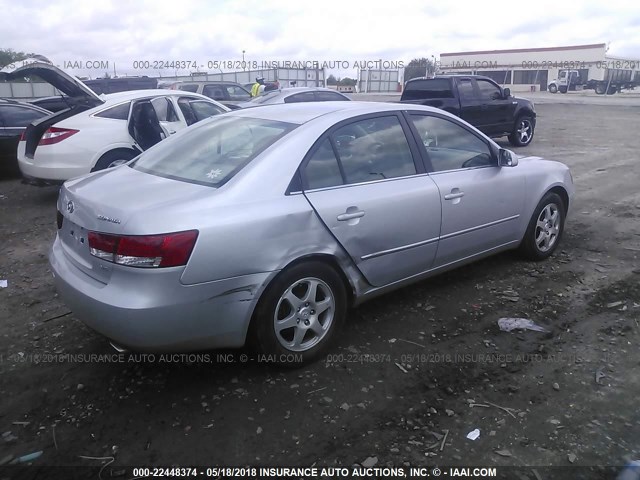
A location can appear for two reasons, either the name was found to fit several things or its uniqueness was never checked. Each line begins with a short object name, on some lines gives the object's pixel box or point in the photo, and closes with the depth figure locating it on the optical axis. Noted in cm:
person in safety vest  1769
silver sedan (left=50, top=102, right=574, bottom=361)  272
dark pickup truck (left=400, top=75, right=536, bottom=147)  1191
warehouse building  4981
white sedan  720
